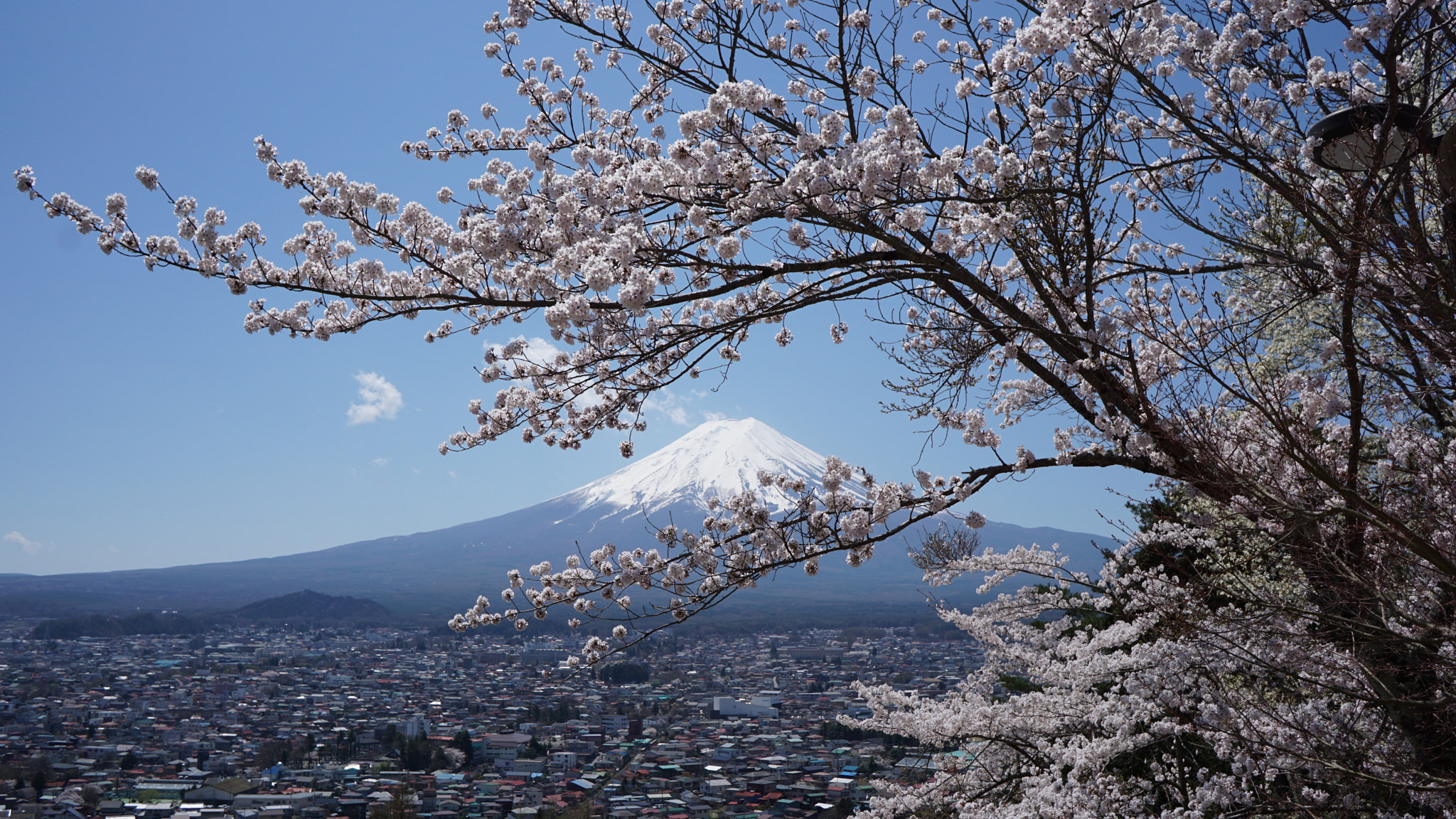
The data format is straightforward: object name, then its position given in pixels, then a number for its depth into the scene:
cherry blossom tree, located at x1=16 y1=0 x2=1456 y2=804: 3.33
